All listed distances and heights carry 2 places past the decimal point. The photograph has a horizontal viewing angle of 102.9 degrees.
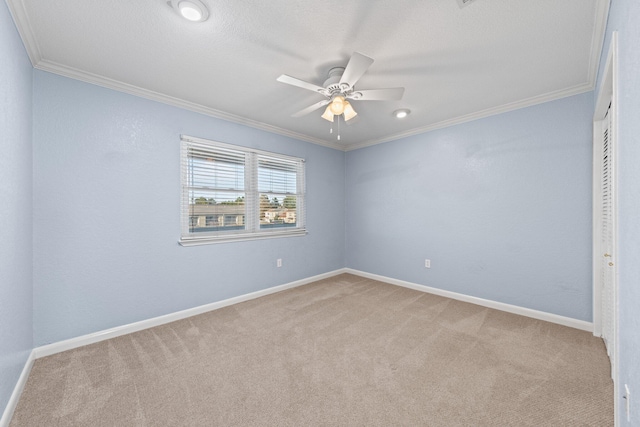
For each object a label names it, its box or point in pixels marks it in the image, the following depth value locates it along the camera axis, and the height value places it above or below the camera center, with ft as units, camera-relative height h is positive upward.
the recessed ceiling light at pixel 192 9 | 5.04 +4.15
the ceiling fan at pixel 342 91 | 6.28 +3.31
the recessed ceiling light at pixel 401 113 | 10.43 +4.13
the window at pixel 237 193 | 10.06 +0.85
